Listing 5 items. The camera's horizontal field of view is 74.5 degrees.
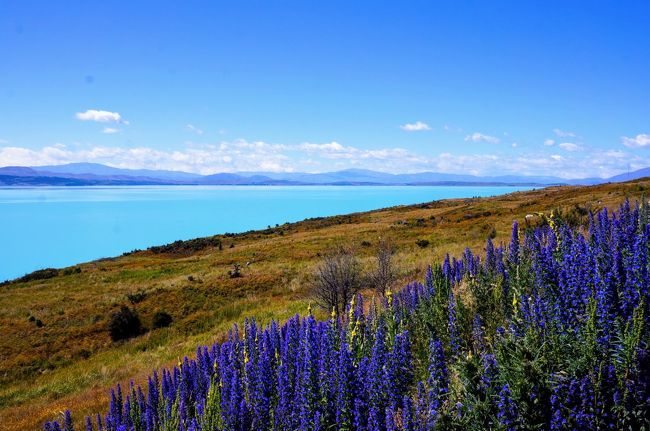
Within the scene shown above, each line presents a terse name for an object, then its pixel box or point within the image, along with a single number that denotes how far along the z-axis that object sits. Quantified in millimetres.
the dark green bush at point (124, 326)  21984
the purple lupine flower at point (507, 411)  3477
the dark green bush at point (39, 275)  40488
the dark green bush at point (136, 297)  26906
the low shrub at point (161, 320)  23014
